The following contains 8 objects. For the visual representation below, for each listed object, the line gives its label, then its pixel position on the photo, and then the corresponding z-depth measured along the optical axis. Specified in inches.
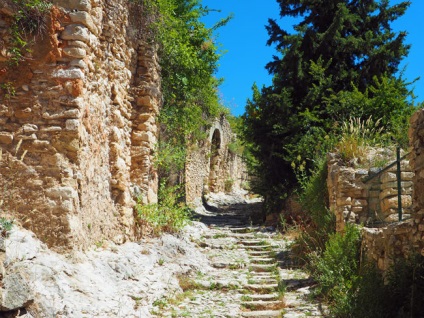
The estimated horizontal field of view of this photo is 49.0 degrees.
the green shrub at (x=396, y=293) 169.8
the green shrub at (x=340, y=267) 232.1
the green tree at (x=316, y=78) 456.1
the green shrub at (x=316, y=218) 322.9
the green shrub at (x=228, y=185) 866.1
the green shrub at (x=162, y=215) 294.8
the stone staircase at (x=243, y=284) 239.0
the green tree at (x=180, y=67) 331.9
